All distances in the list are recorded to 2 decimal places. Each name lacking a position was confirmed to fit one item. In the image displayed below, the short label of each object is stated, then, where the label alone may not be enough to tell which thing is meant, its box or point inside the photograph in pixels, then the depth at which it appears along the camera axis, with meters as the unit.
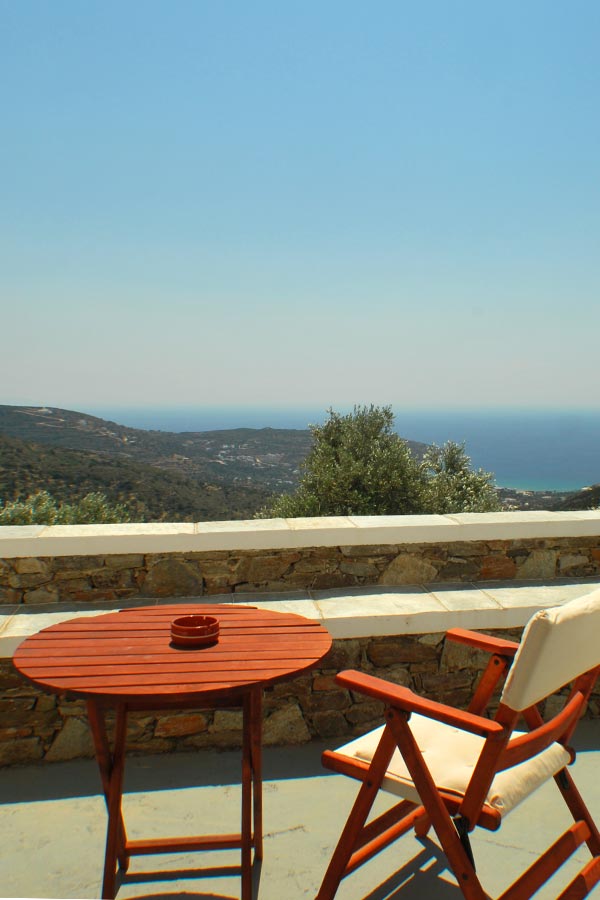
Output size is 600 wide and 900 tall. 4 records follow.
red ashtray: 1.90
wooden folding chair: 1.44
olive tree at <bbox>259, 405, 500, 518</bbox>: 10.62
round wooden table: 1.62
